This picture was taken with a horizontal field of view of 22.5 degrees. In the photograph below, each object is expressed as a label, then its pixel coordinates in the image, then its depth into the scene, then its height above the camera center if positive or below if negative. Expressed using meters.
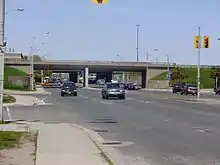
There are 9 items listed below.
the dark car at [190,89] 79.00 -1.40
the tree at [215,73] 109.19 +1.30
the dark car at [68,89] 65.94 -1.28
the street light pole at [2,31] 20.14 +1.71
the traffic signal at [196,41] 53.03 +3.69
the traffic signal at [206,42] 51.34 +3.49
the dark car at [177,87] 90.62 -1.32
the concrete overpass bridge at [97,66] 128.12 +3.05
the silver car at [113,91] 55.62 -1.25
